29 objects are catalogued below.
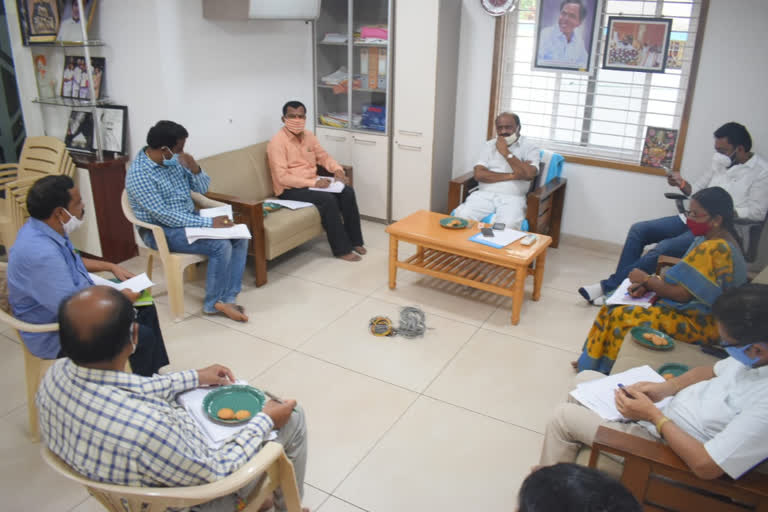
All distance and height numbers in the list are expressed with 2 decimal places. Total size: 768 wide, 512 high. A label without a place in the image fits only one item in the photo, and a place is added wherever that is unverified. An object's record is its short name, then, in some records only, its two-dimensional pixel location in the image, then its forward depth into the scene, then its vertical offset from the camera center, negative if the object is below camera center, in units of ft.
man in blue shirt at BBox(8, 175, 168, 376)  7.65 -2.61
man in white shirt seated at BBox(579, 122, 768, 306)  12.38 -2.64
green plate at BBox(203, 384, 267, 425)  6.23 -3.52
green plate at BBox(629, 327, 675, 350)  8.38 -3.73
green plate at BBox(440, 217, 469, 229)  13.06 -3.36
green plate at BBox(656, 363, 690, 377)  7.56 -3.70
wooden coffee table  11.75 -3.93
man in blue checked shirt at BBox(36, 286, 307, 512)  4.75 -2.82
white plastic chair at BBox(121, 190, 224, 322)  11.44 -3.82
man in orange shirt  14.75 -2.94
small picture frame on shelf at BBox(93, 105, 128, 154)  13.61 -1.50
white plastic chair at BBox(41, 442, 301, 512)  4.82 -3.54
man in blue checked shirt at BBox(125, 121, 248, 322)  11.23 -2.83
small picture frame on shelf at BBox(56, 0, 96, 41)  13.09 +0.85
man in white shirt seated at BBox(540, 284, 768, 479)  5.42 -3.38
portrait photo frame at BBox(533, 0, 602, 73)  14.46 +0.88
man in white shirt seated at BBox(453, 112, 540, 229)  14.46 -2.56
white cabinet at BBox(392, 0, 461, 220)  15.23 -0.94
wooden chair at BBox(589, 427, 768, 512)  5.57 -3.83
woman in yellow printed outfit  8.30 -3.12
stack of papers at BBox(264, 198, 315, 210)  14.39 -3.34
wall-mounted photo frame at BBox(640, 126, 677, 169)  14.46 -1.78
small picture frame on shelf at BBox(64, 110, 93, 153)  13.91 -1.67
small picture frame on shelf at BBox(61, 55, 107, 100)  13.57 -0.39
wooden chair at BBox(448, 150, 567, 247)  14.02 -3.21
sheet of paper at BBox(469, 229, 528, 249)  12.09 -3.44
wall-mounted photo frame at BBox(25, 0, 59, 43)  13.41 +0.86
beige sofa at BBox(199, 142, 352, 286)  12.92 -3.18
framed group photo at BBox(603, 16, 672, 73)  13.82 +0.65
